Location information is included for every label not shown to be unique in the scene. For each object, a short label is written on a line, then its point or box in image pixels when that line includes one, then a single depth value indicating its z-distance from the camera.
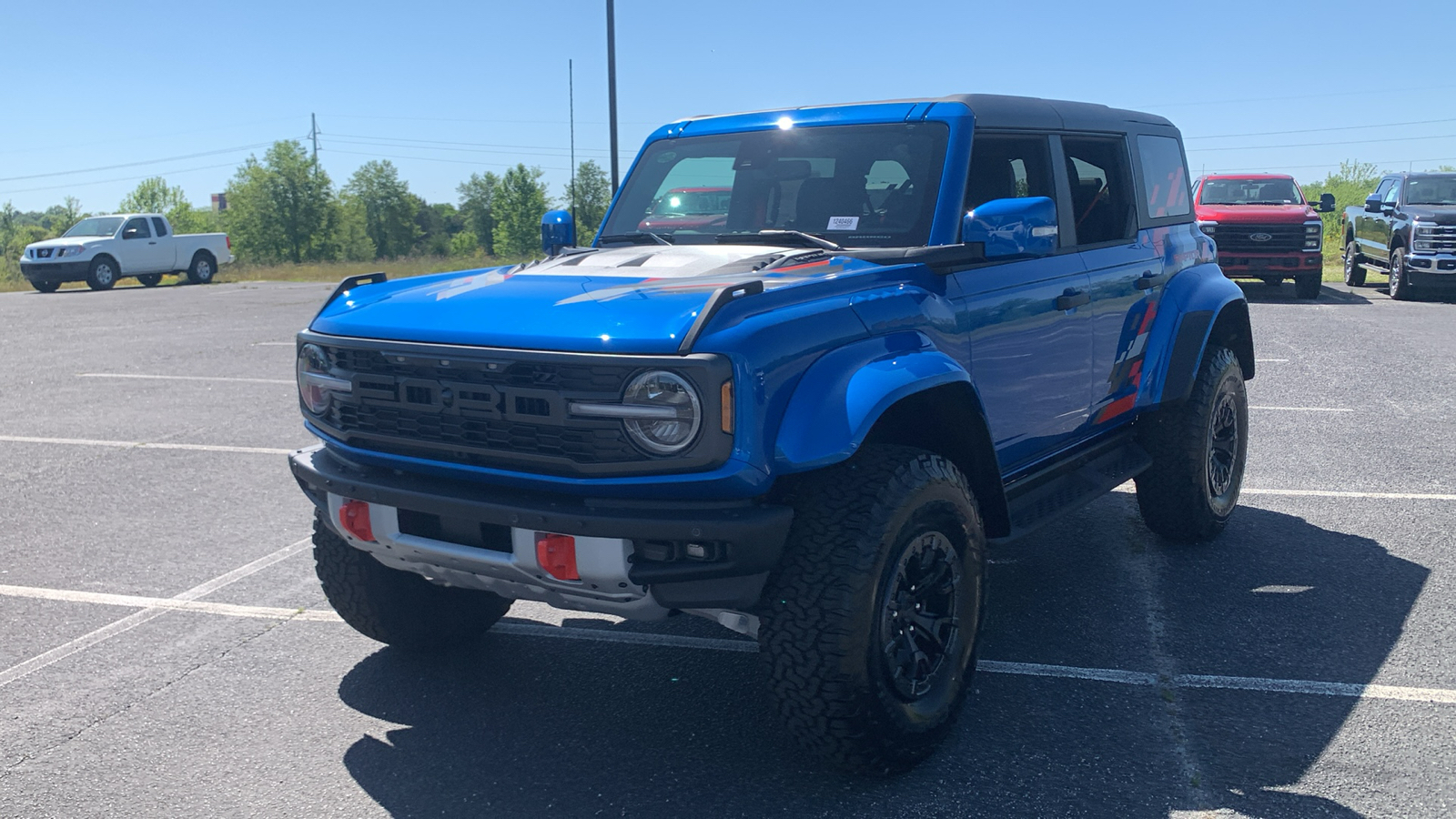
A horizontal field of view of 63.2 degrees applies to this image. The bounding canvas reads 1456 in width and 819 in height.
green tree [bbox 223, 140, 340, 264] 99.25
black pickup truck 17.89
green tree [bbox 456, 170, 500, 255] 162.38
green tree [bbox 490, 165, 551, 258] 141.00
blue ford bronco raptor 3.02
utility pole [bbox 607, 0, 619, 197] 21.91
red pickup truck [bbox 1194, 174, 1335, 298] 18.47
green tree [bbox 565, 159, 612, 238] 129.75
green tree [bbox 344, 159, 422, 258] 149.62
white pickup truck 27.08
